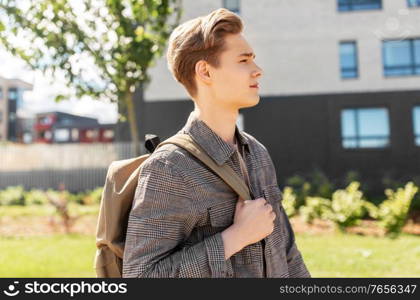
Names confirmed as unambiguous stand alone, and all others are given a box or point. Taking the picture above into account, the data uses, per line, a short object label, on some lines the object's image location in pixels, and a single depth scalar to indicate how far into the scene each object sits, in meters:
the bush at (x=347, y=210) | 8.82
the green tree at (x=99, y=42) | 7.22
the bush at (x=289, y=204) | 9.89
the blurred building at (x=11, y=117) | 57.16
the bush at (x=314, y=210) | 9.53
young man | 1.42
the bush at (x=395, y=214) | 8.64
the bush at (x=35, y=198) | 15.07
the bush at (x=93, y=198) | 14.35
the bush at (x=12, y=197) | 15.43
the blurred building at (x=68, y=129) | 58.50
